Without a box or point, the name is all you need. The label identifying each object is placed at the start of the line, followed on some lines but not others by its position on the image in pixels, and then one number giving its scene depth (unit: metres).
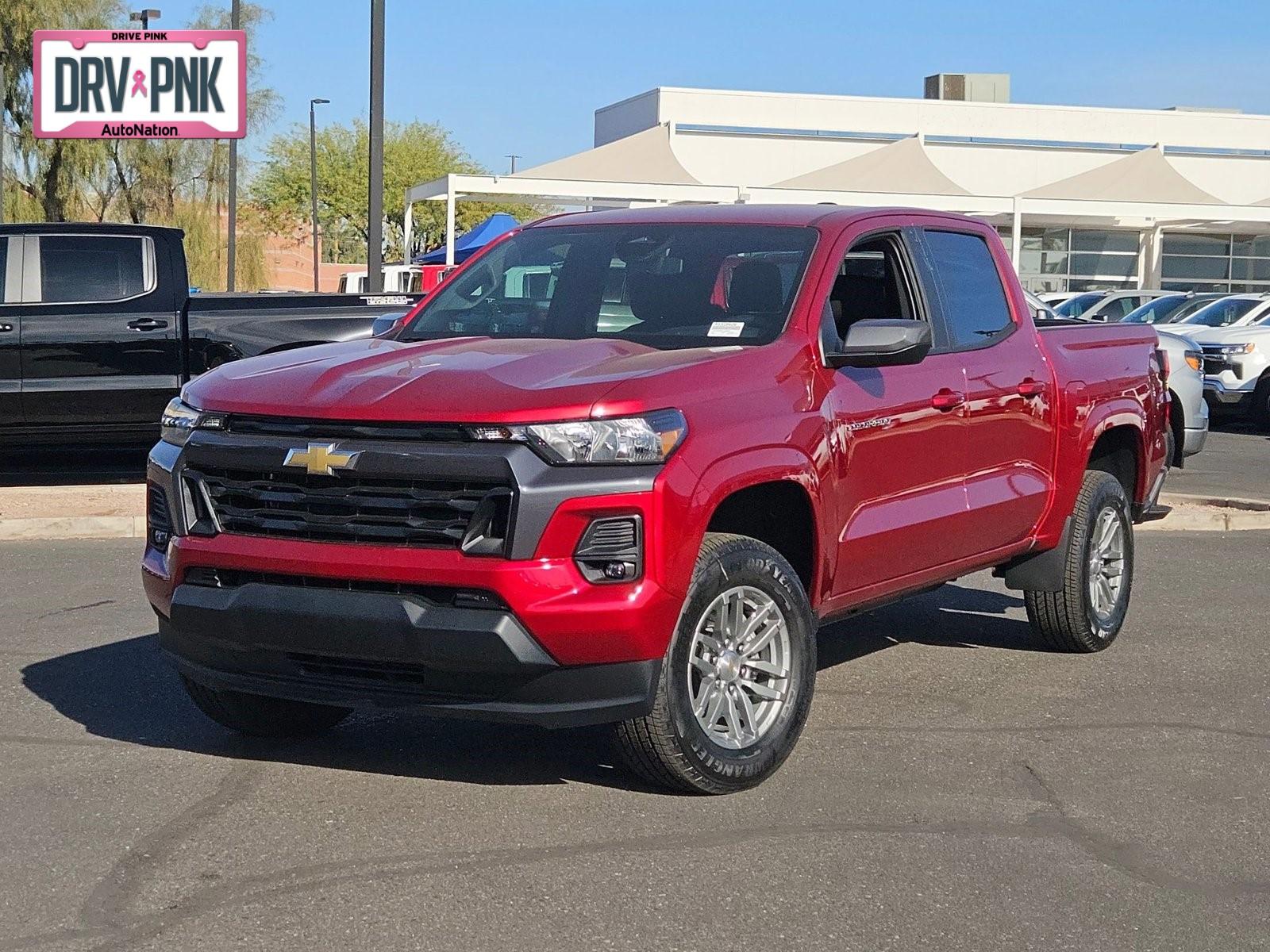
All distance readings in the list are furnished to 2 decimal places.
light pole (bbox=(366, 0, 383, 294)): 16.33
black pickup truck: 12.47
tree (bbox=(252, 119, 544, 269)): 74.38
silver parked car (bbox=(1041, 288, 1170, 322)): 28.41
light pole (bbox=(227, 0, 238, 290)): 37.88
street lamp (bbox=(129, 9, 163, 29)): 32.47
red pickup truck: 4.81
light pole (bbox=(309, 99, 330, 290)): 61.22
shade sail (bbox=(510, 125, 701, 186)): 31.89
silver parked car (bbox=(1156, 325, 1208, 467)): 13.53
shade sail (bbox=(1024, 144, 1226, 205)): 34.06
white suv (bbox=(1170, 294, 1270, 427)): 21.00
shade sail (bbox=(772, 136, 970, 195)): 32.91
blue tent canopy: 23.94
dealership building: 32.34
